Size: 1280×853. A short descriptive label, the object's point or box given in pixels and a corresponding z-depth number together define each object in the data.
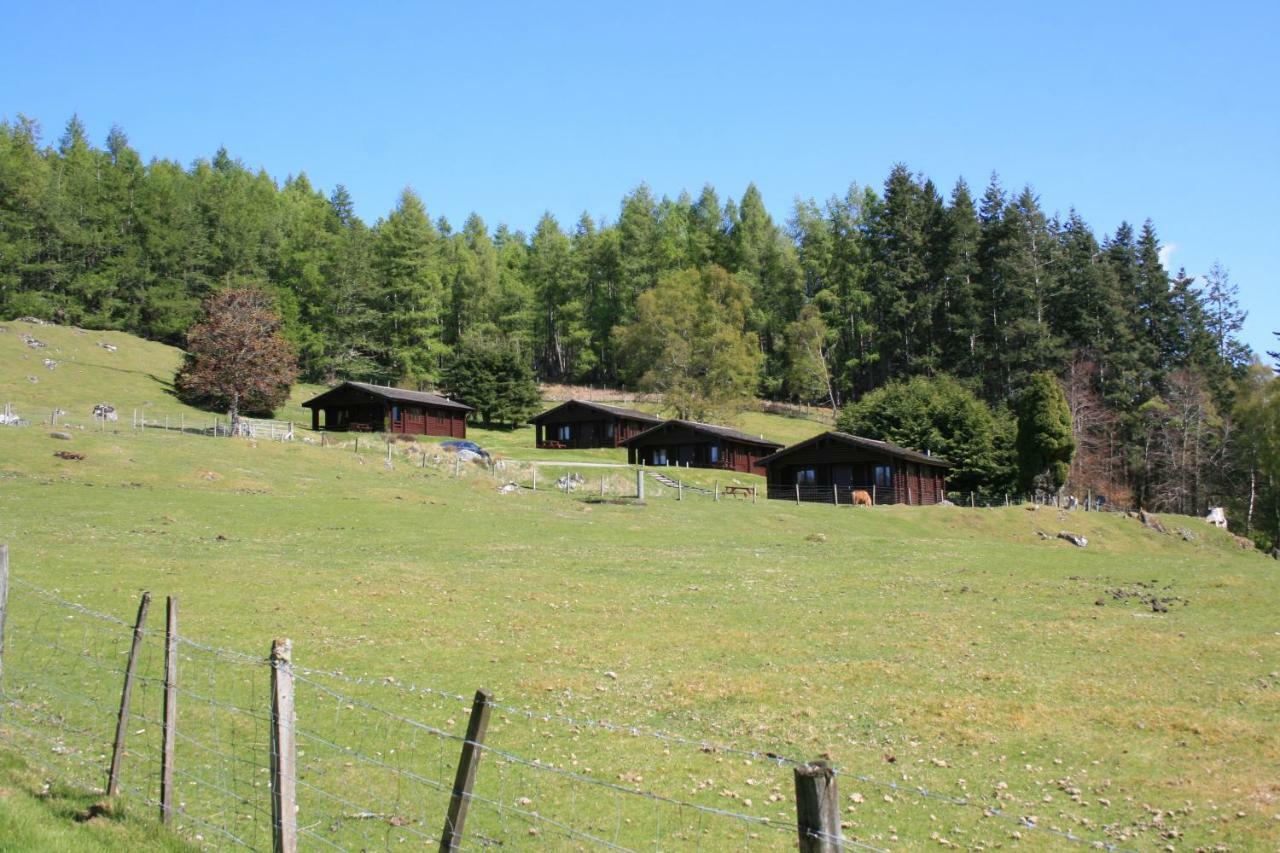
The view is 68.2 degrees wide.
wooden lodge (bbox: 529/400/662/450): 94.31
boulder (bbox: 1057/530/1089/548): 52.09
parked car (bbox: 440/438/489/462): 66.17
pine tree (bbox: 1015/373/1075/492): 76.69
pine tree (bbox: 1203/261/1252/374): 113.06
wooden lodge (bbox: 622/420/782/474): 82.94
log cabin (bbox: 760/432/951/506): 68.19
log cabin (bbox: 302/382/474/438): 90.88
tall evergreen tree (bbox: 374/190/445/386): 121.38
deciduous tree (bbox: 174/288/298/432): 81.00
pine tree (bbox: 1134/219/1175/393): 110.36
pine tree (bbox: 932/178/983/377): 111.38
